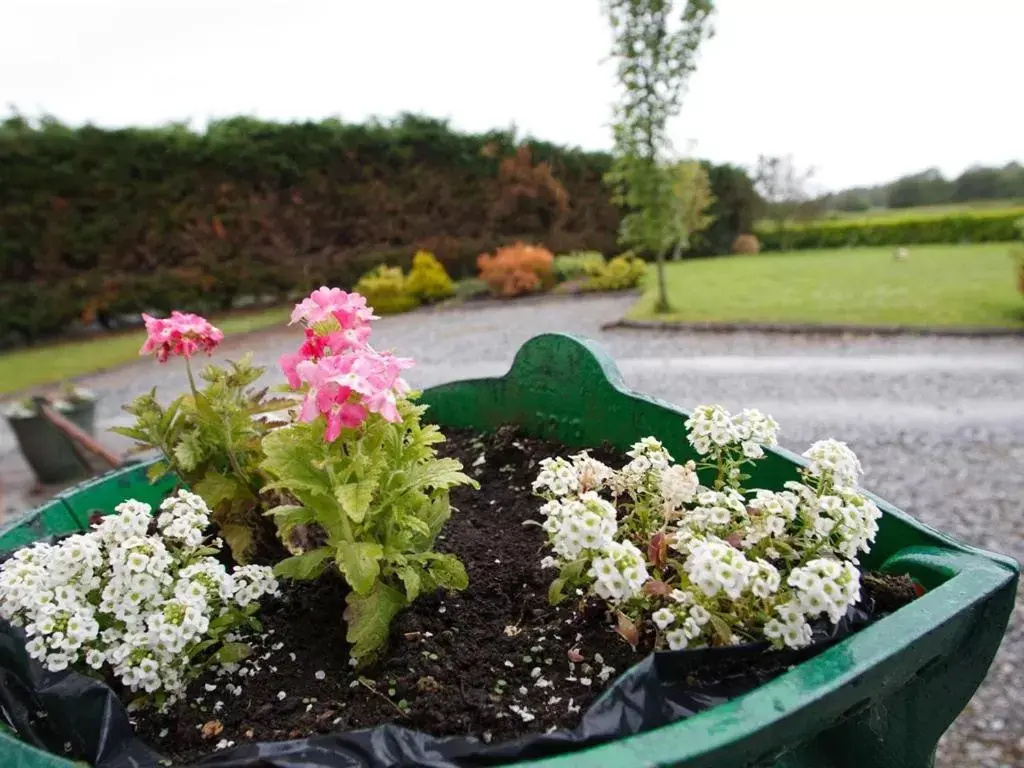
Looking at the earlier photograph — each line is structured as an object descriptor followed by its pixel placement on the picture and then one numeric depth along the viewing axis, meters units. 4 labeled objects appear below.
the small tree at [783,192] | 23.64
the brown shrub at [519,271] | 13.04
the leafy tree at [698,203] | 18.53
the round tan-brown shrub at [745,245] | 21.30
